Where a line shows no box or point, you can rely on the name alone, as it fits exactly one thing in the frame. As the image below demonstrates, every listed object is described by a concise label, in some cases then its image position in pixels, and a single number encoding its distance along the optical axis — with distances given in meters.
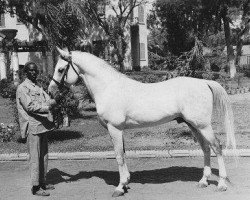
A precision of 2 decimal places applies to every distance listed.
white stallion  5.83
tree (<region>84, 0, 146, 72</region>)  31.98
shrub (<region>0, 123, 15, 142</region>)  10.30
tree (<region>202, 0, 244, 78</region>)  28.88
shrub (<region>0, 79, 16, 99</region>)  18.53
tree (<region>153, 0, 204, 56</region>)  32.41
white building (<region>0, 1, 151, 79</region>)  32.78
